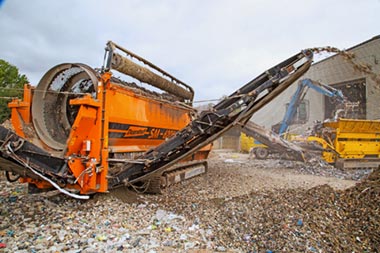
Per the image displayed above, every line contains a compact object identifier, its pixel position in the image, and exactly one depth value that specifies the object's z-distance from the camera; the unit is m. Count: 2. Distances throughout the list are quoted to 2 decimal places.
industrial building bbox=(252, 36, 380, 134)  13.28
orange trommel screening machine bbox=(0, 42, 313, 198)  3.28
